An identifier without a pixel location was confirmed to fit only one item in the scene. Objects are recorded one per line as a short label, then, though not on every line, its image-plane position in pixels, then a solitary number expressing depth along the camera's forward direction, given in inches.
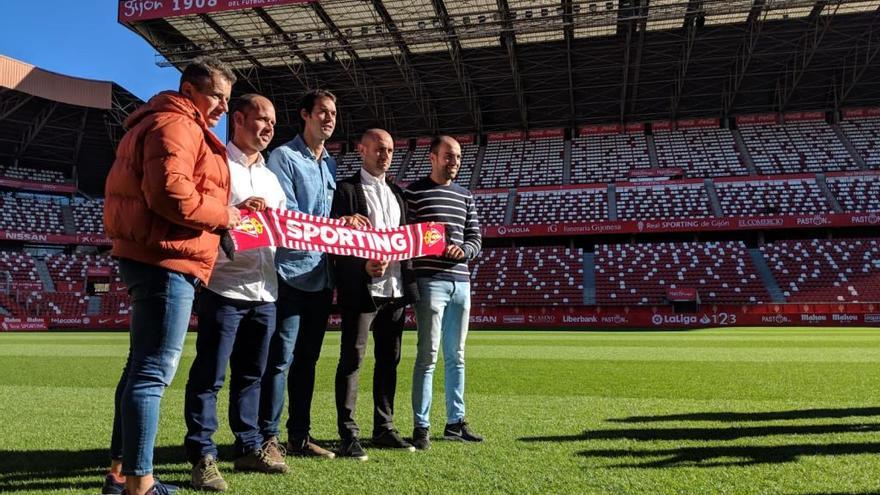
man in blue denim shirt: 123.2
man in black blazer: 131.2
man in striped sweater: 140.1
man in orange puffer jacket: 86.0
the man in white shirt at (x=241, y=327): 107.5
